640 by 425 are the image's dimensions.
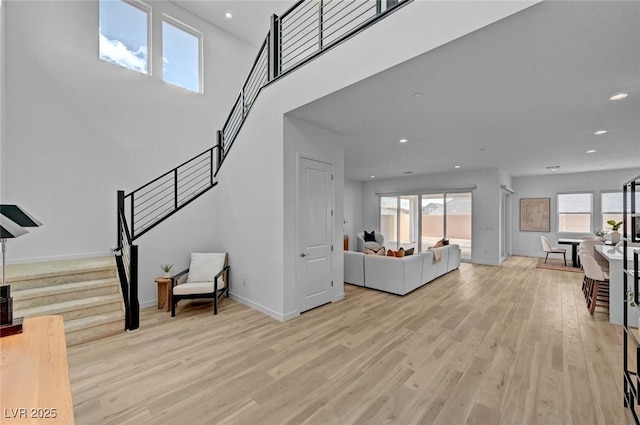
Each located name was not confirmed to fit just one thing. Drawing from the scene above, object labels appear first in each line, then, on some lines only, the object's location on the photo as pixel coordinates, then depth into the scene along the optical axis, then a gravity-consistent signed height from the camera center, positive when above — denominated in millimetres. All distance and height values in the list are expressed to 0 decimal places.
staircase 3143 -1104
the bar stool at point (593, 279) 4031 -1058
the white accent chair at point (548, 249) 7824 -1137
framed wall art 9031 -91
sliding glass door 8578 -296
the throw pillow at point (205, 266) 4558 -971
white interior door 4027 -343
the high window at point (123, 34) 4781 +3387
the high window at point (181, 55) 5566 +3471
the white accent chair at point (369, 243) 8688 -1089
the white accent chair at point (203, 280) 3994 -1156
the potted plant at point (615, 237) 5969 -581
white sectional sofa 4942 -1213
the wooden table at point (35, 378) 1007 -795
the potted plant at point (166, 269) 4539 -1003
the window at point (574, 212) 8414 -17
